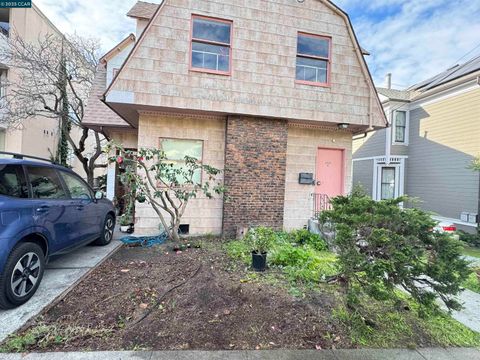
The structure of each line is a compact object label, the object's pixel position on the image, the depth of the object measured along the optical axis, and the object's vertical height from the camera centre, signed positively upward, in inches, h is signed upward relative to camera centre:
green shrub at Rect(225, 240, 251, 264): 202.2 -60.8
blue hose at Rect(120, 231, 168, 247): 240.5 -62.5
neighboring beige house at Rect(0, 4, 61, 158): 500.7 +194.8
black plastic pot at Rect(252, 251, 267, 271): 177.2 -56.0
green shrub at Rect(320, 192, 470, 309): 106.3 -29.0
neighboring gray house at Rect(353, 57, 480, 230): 379.9 +73.6
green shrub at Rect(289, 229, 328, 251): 251.1 -58.5
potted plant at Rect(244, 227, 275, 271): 177.5 -47.3
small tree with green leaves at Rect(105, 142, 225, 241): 220.4 -2.6
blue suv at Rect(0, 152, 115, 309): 121.0 -27.7
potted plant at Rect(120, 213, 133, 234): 280.1 -55.5
